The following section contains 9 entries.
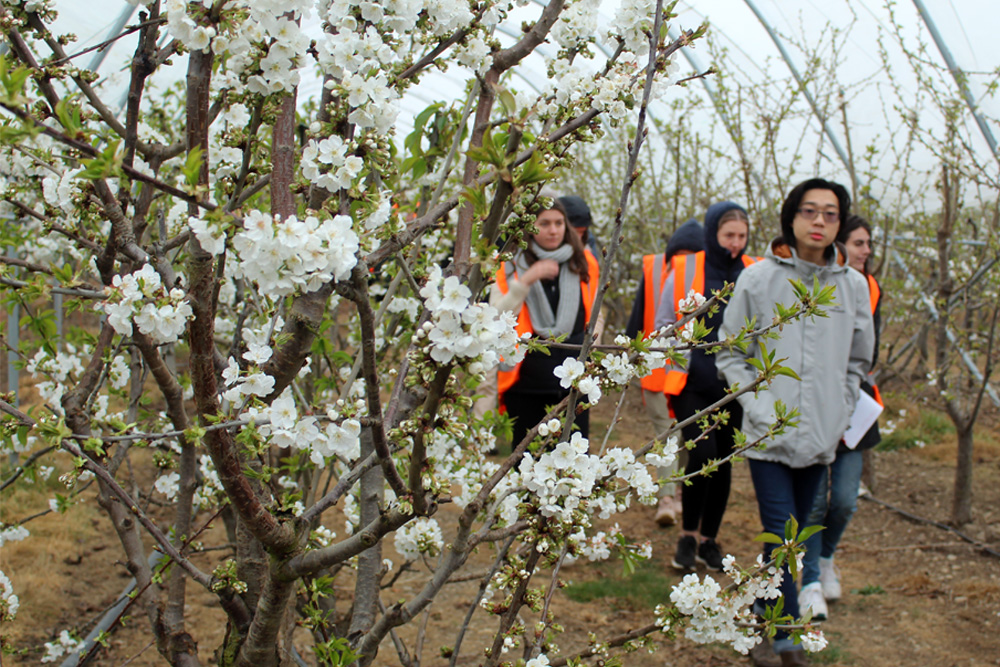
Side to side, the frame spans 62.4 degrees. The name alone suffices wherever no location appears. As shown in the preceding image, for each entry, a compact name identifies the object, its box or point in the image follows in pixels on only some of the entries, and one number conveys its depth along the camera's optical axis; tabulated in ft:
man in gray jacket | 10.55
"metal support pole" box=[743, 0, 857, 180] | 20.07
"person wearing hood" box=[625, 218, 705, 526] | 15.01
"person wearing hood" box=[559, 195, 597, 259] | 14.84
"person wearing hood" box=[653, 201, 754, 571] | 13.87
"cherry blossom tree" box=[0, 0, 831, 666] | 3.89
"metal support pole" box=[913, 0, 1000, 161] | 20.22
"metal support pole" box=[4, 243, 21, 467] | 14.49
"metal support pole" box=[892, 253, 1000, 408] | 16.59
